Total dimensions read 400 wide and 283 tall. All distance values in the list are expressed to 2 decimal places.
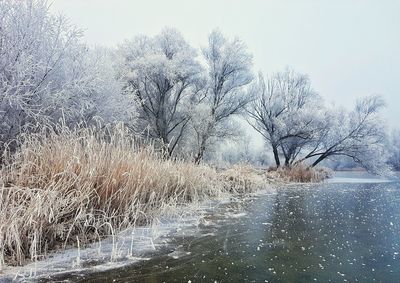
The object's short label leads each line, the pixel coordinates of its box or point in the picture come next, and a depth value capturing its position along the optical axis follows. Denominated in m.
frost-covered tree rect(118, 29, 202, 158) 24.08
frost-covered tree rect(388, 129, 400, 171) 49.75
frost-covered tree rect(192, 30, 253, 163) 27.19
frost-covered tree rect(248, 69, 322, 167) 28.55
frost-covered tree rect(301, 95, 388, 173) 27.52
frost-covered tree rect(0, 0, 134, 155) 7.68
